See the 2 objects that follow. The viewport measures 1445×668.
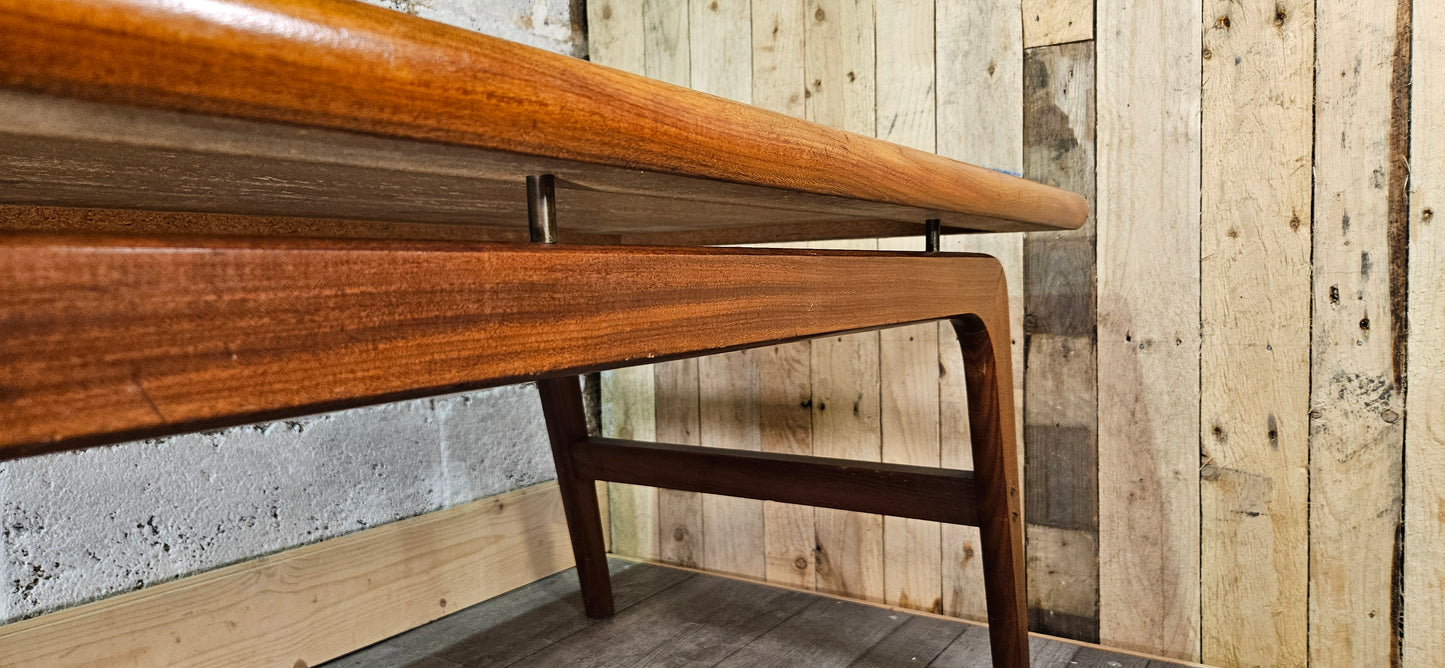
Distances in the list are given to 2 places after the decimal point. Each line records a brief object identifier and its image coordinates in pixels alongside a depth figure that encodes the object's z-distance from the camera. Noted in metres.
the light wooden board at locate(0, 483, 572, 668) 1.03
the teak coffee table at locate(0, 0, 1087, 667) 0.23
